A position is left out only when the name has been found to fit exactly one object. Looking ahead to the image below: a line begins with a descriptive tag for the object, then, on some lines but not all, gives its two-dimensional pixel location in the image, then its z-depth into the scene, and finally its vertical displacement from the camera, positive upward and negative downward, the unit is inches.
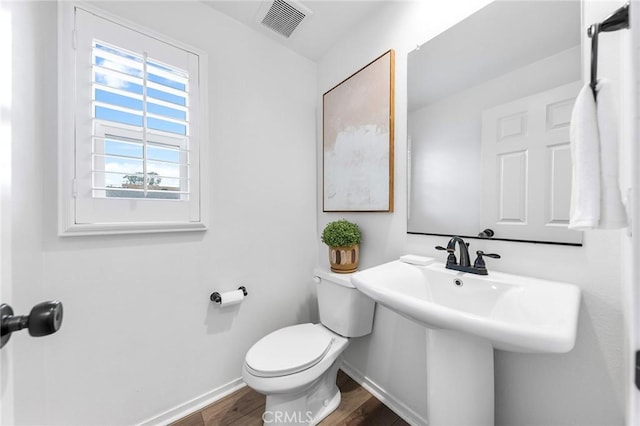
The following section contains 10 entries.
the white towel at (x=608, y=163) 19.9 +4.1
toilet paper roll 53.0 -19.7
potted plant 56.1 -8.1
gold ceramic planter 56.6 -11.5
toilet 41.5 -27.7
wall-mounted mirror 31.9 +14.2
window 40.6 +14.9
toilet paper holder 52.8 -19.3
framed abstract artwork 52.3 +17.4
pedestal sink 23.5 -11.9
